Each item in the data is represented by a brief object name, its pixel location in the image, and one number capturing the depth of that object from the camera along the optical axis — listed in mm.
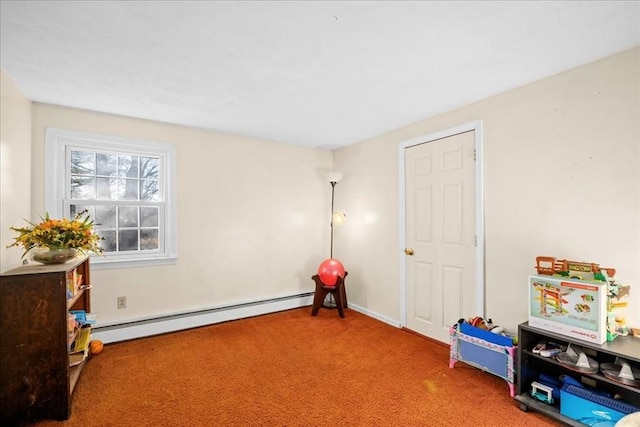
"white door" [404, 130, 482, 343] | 2795
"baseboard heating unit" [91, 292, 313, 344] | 3027
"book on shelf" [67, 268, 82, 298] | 2142
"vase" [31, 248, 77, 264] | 2080
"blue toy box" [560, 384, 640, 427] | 1664
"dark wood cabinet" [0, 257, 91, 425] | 1826
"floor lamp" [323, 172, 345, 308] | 4102
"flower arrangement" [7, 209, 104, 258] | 2039
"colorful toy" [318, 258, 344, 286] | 3768
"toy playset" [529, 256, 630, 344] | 1782
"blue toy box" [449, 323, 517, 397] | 2164
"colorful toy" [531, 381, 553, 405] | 1934
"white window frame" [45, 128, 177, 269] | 2793
